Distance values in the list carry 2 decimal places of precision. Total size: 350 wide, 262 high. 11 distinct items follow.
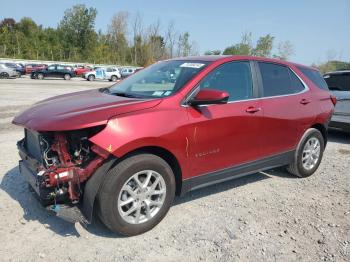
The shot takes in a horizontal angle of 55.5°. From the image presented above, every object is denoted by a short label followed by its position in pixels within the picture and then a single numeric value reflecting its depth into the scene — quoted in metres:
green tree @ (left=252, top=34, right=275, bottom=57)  51.88
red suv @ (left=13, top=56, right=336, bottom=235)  3.05
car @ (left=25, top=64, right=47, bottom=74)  38.72
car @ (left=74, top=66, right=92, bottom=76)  42.33
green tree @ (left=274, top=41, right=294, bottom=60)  49.75
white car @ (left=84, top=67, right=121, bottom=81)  38.38
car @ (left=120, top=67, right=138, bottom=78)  42.09
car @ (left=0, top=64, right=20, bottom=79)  31.44
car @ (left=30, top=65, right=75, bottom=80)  33.78
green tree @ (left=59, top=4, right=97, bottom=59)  70.06
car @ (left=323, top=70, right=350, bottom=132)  7.45
